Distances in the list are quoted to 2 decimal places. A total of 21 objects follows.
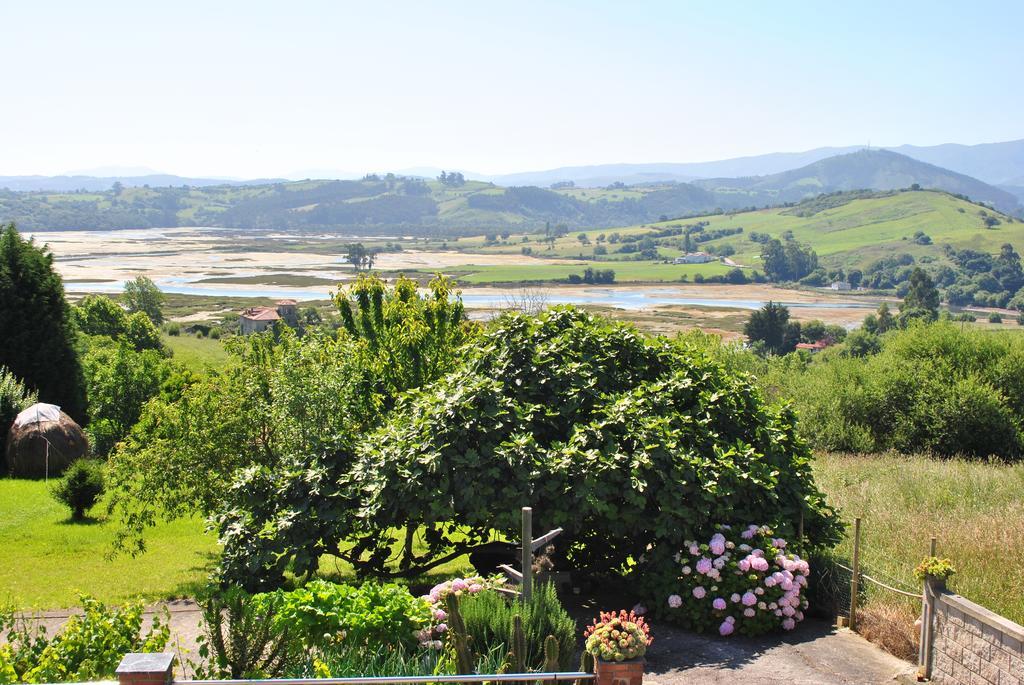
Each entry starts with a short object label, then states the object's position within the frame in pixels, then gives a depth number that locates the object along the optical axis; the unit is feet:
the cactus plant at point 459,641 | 26.53
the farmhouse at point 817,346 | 350.70
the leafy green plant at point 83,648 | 25.93
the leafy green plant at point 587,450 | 39.42
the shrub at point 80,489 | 70.85
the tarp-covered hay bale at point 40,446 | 90.84
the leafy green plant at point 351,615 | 29.68
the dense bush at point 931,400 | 86.84
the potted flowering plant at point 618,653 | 24.64
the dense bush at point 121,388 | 127.03
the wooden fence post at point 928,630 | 31.86
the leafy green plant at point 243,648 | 27.40
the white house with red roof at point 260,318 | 375.45
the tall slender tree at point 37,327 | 107.45
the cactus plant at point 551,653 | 24.34
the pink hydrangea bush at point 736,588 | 37.50
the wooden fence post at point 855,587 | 37.88
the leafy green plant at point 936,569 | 31.27
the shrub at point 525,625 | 29.89
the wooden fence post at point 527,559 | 31.42
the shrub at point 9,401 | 95.91
